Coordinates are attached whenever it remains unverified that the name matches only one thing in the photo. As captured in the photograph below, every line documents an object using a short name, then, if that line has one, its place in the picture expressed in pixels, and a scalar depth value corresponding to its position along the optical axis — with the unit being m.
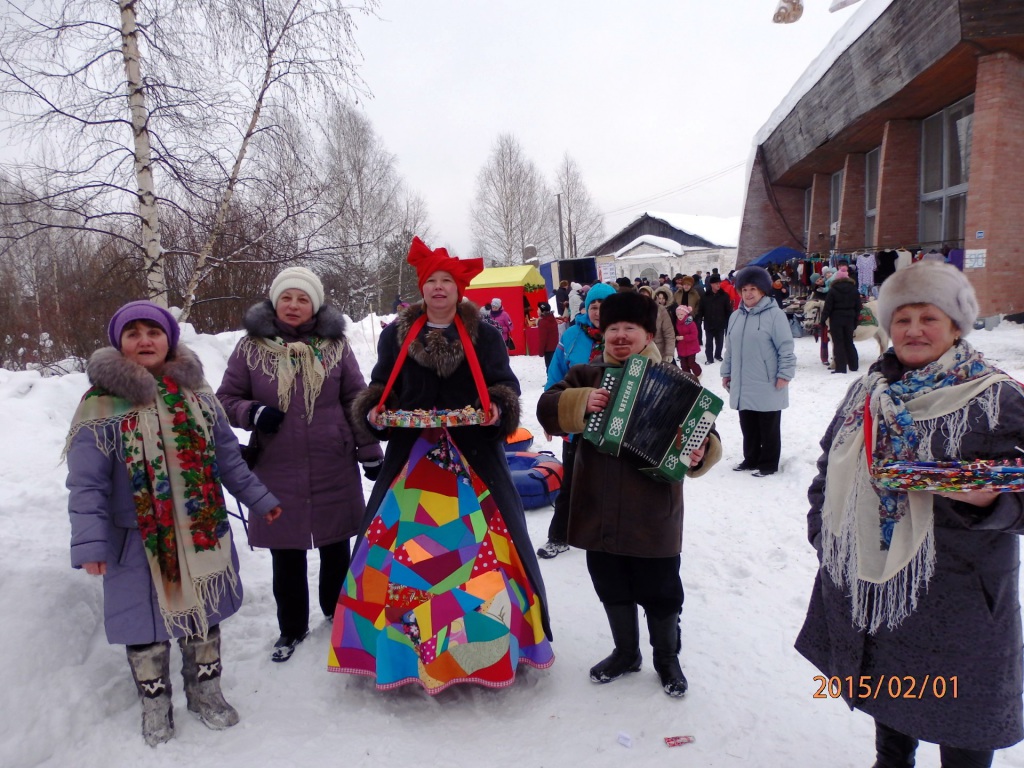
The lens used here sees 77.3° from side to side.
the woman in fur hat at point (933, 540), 1.83
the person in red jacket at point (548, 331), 12.60
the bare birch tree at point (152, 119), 7.16
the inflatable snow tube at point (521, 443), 6.59
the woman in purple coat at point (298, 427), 3.28
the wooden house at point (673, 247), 42.88
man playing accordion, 2.77
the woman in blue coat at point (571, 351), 4.59
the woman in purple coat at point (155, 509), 2.51
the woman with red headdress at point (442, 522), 2.79
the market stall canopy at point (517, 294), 17.97
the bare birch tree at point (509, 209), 40.59
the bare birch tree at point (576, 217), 48.19
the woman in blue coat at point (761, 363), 5.97
